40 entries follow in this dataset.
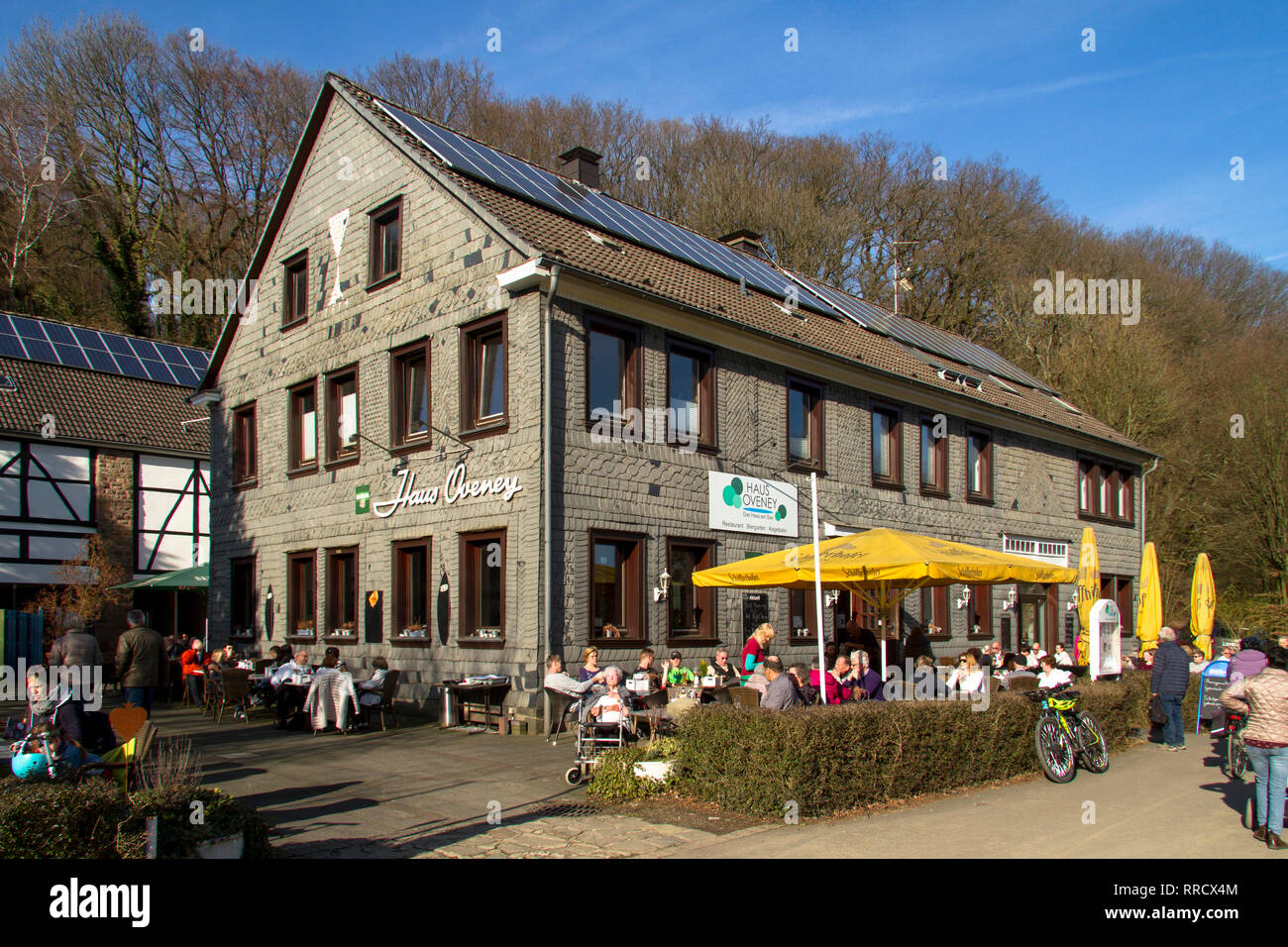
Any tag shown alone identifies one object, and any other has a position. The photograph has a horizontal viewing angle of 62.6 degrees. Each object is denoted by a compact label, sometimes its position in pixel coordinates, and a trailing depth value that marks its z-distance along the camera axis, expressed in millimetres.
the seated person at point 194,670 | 17953
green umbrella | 23719
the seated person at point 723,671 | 14496
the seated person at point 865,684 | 11641
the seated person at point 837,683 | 11445
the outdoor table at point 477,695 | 14490
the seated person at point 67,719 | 7805
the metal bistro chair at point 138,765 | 7051
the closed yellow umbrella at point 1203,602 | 20703
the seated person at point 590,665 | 13594
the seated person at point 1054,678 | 14359
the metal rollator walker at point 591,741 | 10648
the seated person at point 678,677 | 15008
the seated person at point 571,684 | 12484
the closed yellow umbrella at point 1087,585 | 19406
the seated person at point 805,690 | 11062
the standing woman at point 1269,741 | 7840
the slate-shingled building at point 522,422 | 15281
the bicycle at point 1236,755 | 10891
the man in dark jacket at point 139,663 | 11547
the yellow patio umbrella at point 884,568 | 11195
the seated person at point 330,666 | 14641
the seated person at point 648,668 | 13594
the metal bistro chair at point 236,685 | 15609
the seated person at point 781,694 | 10062
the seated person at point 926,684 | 11188
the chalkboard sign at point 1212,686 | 15281
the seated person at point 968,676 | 12855
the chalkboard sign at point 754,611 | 17672
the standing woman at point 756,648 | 13672
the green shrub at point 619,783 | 9539
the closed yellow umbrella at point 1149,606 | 19812
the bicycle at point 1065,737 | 10602
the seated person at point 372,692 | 14812
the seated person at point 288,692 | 15172
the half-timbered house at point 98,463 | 27078
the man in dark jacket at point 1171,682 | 13727
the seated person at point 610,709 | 11086
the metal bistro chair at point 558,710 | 13229
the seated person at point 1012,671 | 13617
